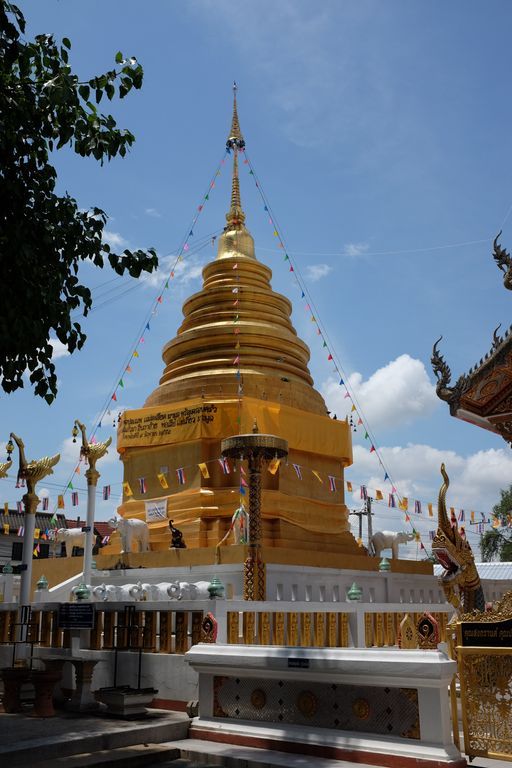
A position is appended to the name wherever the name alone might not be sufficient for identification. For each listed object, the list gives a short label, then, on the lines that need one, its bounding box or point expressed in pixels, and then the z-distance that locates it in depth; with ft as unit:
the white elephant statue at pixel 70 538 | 70.38
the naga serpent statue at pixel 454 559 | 30.86
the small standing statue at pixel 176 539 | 57.16
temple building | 30.30
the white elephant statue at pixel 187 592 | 38.04
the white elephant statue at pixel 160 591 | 40.22
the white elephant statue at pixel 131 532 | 62.95
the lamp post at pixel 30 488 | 44.21
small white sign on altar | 67.97
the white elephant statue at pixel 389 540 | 70.03
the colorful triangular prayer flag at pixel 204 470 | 66.54
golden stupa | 65.92
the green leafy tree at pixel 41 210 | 25.00
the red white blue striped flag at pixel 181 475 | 67.92
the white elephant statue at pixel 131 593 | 41.22
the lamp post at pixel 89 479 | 50.96
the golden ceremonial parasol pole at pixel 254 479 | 45.16
